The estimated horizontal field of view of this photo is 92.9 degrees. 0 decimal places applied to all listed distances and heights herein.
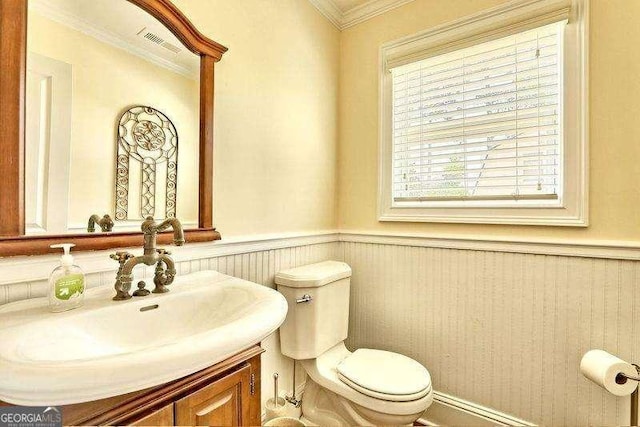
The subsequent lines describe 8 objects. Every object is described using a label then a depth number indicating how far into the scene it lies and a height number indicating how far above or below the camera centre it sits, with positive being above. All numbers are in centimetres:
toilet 122 -71
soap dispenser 74 -18
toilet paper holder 117 -74
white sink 47 -26
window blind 139 +48
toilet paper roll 109 -57
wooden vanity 57 -41
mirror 83 +29
